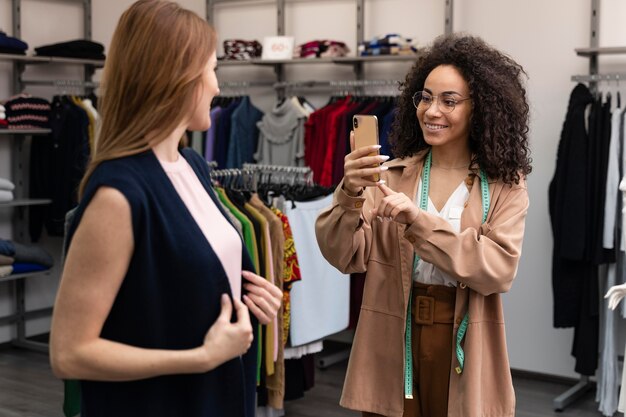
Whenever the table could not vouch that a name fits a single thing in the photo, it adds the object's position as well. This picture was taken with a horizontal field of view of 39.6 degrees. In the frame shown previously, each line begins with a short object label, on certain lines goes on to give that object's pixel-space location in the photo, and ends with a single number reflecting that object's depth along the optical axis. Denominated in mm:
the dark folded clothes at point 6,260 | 5391
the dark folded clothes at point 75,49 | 6027
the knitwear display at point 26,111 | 5723
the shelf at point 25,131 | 5590
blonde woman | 1357
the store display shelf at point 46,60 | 5734
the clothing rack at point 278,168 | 4609
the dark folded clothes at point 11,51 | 5654
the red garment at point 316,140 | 5699
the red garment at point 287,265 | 4066
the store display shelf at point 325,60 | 5457
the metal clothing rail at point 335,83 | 5676
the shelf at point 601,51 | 4613
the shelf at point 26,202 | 5620
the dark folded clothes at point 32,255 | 5555
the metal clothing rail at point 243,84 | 6262
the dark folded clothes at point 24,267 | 5531
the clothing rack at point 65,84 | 6113
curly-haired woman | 2143
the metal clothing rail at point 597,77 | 4738
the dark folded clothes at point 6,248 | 5438
